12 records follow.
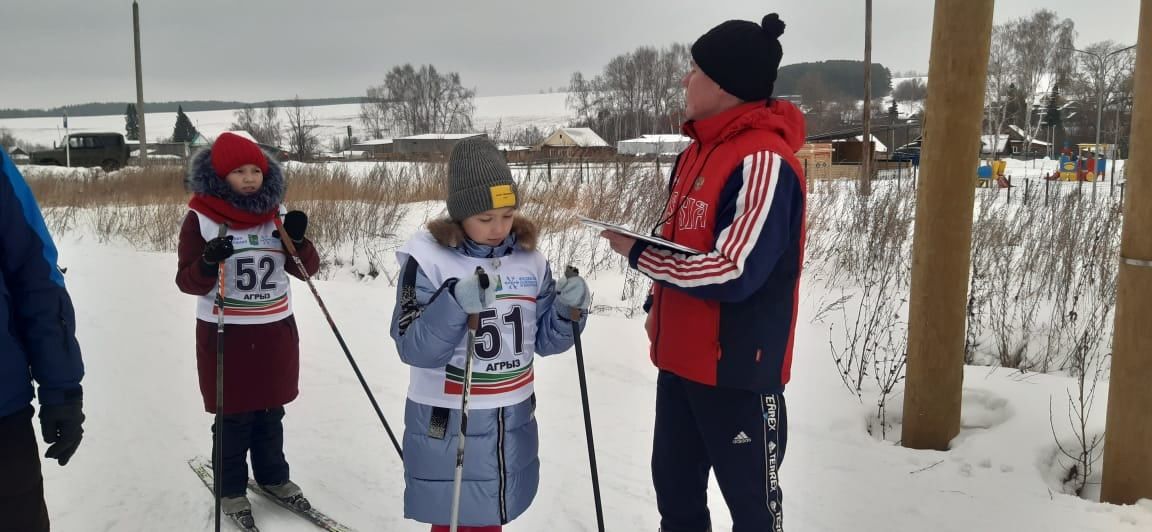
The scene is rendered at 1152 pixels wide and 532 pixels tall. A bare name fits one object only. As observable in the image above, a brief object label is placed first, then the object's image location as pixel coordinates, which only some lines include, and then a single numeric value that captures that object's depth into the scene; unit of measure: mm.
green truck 29609
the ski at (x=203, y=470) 3271
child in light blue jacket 2045
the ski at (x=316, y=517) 2896
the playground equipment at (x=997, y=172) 16004
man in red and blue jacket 1860
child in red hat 2875
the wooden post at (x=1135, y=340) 2463
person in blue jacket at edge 1816
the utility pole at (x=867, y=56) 16850
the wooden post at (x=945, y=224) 2863
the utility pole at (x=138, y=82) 21266
